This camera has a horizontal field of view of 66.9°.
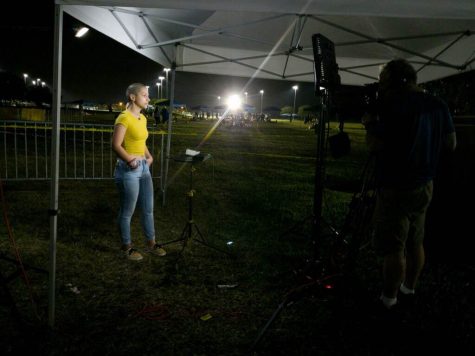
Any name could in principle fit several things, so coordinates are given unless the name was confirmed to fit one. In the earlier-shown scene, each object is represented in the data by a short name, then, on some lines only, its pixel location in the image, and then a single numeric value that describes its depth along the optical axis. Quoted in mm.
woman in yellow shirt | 3973
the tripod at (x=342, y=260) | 3000
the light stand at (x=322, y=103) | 3027
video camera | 2863
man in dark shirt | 2779
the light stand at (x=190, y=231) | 4688
